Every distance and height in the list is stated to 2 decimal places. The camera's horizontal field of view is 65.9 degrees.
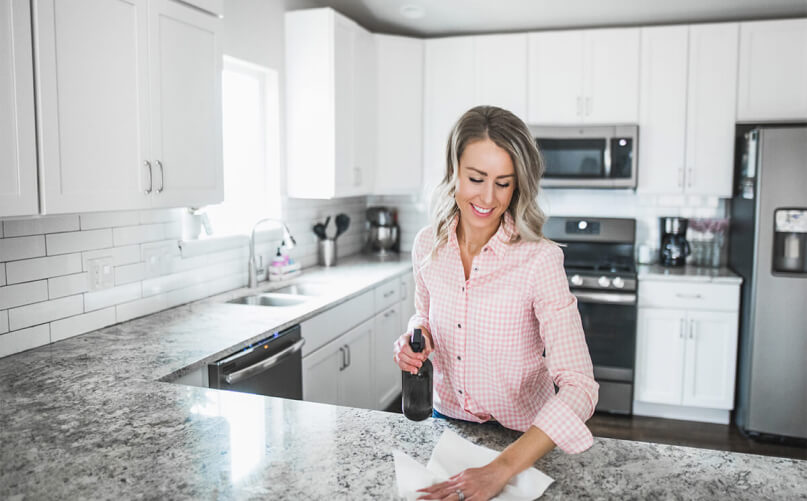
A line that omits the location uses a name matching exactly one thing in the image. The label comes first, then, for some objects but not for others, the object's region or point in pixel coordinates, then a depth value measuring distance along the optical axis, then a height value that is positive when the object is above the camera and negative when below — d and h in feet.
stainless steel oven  12.82 -2.71
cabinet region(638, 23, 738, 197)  13.00 +1.80
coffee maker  13.83 -1.11
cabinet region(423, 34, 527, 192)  14.14 +2.59
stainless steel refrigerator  11.26 -1.70
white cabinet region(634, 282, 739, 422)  12.56 -3.13
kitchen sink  10.27 -1.79
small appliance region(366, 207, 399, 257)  15.47 -1.00
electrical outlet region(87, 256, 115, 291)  7.68 -1.01
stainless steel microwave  13.37 +0.83
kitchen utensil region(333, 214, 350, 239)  13.70 -0.67
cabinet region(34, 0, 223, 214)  5.72 +0.93
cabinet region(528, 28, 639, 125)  13.47 +2.55
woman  4.58 -0.78
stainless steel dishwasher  6.97 -2.11
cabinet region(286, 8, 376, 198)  11.84 +1.79
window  10.86 +0.82
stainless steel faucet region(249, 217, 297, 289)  10.56 -1.24
